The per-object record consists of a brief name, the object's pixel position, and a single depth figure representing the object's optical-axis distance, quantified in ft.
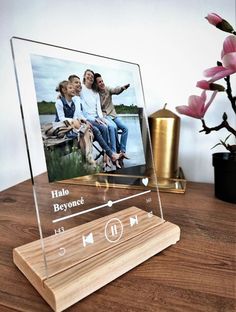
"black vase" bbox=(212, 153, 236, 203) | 2.12
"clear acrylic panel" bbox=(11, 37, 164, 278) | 1.19
